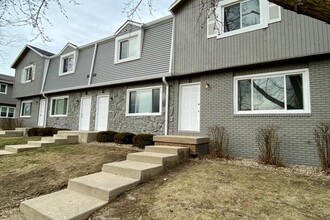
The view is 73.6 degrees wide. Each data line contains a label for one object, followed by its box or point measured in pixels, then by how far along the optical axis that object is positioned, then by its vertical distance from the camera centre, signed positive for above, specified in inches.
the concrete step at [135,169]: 185.8 -36.7
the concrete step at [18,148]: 334.6 -36.8
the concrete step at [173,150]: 245.0 -24.4
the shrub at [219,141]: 281.7 -13.8
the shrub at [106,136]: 388.1 -16.0
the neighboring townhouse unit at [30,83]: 624.7 +122.3
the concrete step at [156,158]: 215.4 -30.1
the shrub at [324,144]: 220.8 -10.0
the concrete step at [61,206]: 131.8 -52.1
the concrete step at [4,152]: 325.7 -43.3
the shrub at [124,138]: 363.3 -17.1
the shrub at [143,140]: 329.1 -18.2
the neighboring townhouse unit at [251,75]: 246.8 +75.0
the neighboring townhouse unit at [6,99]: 928.9 +105.4
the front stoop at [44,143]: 337.1 -30.5
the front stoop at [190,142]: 266.9 -16.2
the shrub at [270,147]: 244.7 -16.6
